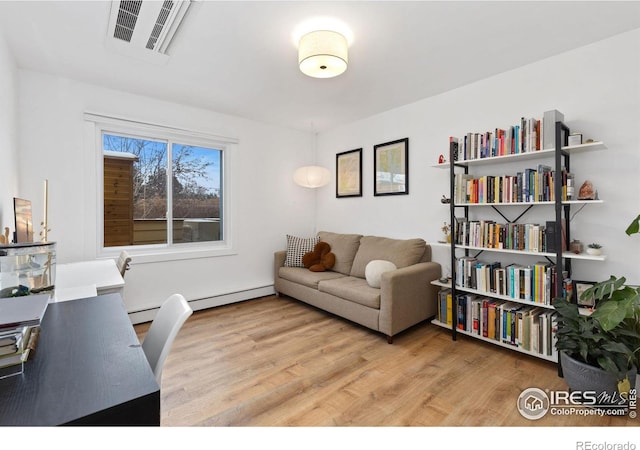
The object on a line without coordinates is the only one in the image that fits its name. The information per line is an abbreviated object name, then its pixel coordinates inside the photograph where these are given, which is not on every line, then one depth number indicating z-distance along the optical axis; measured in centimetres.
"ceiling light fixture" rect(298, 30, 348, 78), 197
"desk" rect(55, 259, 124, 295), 196
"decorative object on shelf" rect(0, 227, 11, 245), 174
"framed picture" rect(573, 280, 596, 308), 211
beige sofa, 271
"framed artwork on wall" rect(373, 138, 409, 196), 351
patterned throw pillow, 406
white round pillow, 296
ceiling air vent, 183
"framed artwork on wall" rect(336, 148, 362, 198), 406
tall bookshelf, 213
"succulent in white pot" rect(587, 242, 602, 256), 212
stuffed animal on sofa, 383
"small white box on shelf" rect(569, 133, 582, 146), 216
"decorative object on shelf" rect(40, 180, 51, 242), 251
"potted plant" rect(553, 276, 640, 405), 165
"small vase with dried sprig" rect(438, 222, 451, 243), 297
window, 320
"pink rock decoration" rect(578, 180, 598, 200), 214
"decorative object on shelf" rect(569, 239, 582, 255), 224
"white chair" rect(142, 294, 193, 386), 120
